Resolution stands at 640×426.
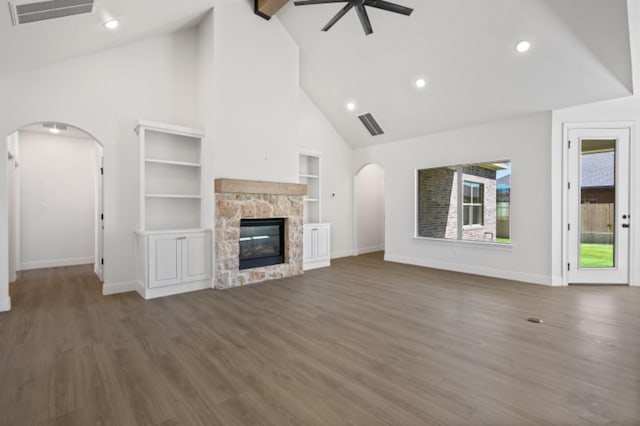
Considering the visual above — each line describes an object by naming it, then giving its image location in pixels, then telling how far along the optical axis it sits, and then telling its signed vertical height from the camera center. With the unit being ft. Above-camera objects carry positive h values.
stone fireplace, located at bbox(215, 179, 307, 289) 16.19 -0.87
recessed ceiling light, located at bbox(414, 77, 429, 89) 18.34 +7.46
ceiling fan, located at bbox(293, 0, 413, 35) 12.09 +7.87
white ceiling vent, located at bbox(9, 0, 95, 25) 8.56 +5.78
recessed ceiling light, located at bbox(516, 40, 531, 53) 14.13 +7.38
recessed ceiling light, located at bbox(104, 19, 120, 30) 12.28 +7.31
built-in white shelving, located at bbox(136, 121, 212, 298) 14.60 -0.21
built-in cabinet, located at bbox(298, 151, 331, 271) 21.09 -0.81
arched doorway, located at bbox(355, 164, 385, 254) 28.17 +0.11
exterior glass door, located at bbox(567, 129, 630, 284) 16.29 +0.03
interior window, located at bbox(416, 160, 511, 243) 18.57 +0.54
